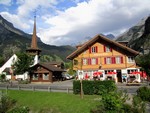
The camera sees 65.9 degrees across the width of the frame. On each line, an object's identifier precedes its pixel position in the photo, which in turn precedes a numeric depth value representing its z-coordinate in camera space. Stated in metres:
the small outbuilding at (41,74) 30.90
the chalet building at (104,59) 25.41
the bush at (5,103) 13.64
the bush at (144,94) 11.88
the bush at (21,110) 11.66
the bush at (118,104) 9.28
